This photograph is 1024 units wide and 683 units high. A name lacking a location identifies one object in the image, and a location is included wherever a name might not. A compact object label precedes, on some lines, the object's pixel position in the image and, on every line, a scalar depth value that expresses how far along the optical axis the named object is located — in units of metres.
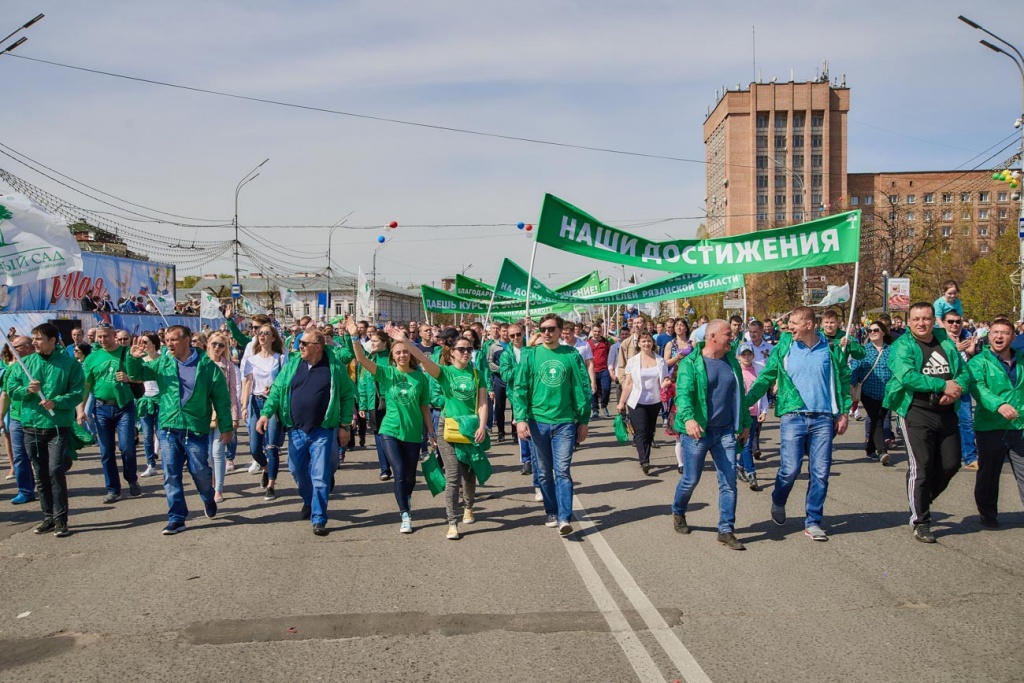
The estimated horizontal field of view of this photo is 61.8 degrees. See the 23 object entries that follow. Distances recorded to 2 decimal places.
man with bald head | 6.86
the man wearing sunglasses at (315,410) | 7.72
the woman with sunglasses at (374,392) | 9.89
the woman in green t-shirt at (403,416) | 7.52
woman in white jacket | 10.59
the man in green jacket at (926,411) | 6.86
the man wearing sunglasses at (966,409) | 10.54
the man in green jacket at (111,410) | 9.27
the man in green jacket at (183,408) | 7.68
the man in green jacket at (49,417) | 7.68
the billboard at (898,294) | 24.94
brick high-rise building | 113.69
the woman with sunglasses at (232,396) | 9.06
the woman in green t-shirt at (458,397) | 7.50
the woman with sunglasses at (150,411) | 9.47
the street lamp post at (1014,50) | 18.61
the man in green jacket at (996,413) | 6.94
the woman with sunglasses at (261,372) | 10.45
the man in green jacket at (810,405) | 6.96
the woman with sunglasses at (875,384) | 11.46
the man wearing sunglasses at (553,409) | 7.34
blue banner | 25.72
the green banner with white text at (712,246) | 9.98
